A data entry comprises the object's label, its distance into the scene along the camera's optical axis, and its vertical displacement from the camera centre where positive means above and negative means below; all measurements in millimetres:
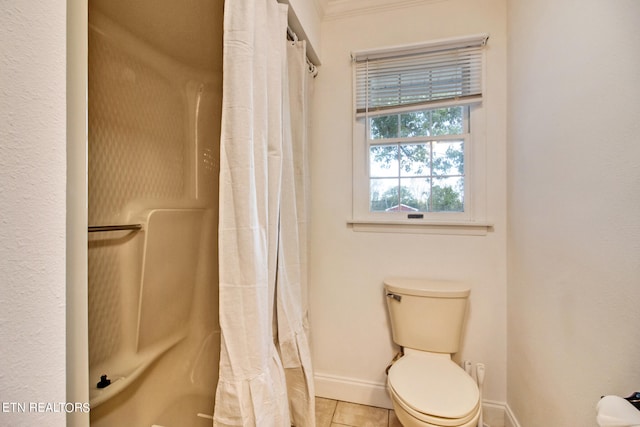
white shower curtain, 851 -44
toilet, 1023 -732
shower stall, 946 +12
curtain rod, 1357 +908
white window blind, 1483 +803
